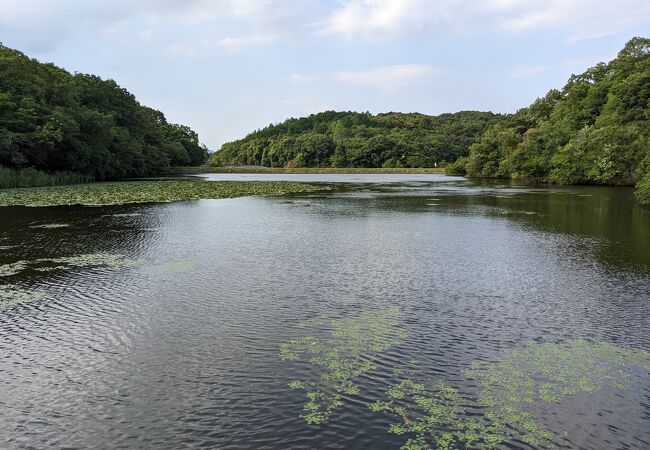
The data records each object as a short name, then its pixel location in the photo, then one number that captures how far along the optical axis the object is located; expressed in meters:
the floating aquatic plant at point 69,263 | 14.31
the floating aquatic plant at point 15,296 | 11.12
